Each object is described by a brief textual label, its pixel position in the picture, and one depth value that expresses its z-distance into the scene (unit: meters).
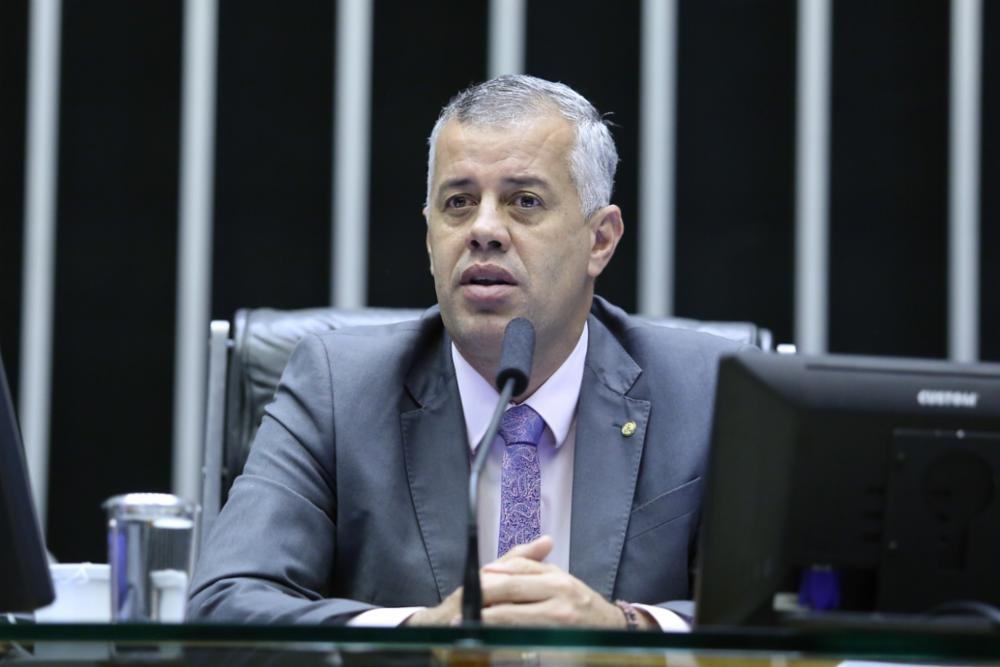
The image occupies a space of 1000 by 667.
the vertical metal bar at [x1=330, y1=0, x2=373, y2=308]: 7.00
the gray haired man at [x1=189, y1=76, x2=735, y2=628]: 4.12
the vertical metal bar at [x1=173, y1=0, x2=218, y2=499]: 7.00
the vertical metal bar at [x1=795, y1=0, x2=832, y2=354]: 6.99
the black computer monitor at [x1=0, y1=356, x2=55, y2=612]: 2.70
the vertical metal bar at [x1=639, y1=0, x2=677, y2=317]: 7.02
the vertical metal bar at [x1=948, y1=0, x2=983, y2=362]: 6.96
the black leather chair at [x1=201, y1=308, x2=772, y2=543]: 4.70
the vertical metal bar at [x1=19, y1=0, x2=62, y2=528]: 6.95
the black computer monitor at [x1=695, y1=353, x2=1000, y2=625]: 2.66
